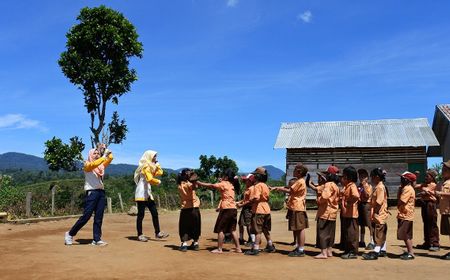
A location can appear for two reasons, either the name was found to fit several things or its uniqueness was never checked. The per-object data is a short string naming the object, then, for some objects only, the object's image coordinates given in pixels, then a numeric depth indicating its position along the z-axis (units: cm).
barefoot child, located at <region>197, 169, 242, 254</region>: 768
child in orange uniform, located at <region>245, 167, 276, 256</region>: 772
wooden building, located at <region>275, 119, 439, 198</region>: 2250
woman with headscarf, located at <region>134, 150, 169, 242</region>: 881
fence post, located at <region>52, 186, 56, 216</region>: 1532
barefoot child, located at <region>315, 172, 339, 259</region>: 740
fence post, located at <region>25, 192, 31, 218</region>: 1386
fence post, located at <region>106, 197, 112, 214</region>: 1723
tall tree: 1894
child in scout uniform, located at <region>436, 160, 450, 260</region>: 768
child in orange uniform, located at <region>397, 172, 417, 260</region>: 744
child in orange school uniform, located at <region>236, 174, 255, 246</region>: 810
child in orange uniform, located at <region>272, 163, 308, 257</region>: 755
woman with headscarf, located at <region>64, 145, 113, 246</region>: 794
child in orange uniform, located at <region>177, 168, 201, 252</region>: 793
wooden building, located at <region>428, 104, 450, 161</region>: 2097
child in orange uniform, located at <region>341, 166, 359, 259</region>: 736
